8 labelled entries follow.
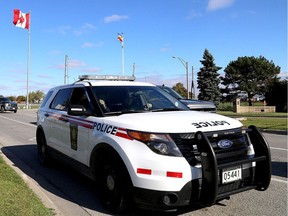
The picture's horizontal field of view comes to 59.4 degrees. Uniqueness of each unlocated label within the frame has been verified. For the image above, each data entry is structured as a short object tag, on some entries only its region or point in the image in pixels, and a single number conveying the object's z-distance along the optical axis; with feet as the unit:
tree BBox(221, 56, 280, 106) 174.78
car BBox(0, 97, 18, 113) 88.83
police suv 9.50
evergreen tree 140.60
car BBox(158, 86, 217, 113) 26.37
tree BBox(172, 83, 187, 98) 208.44
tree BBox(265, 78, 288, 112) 125.04
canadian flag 110.89
